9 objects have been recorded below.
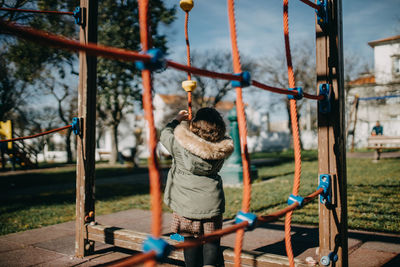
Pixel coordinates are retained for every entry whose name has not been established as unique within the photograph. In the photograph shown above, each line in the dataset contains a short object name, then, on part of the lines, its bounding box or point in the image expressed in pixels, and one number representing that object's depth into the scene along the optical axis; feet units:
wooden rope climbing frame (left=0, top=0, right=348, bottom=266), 3.74
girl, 7.14
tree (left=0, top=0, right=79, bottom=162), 31.83
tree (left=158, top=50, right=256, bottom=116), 79.31
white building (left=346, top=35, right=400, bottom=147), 49.75
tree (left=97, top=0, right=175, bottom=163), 46.14
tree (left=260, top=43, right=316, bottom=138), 90.35
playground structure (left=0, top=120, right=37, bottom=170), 33.88
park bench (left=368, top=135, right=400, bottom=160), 33.52
